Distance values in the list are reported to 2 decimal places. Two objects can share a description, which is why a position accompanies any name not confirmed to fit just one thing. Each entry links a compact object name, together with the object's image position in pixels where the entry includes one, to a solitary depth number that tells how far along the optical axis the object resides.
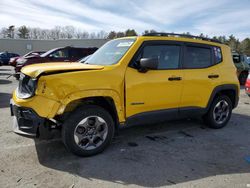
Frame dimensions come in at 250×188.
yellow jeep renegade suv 2.66
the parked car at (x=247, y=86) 6.45
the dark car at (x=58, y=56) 9.75
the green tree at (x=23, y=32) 53.16
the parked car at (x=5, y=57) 21.37
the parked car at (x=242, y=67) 10.25
